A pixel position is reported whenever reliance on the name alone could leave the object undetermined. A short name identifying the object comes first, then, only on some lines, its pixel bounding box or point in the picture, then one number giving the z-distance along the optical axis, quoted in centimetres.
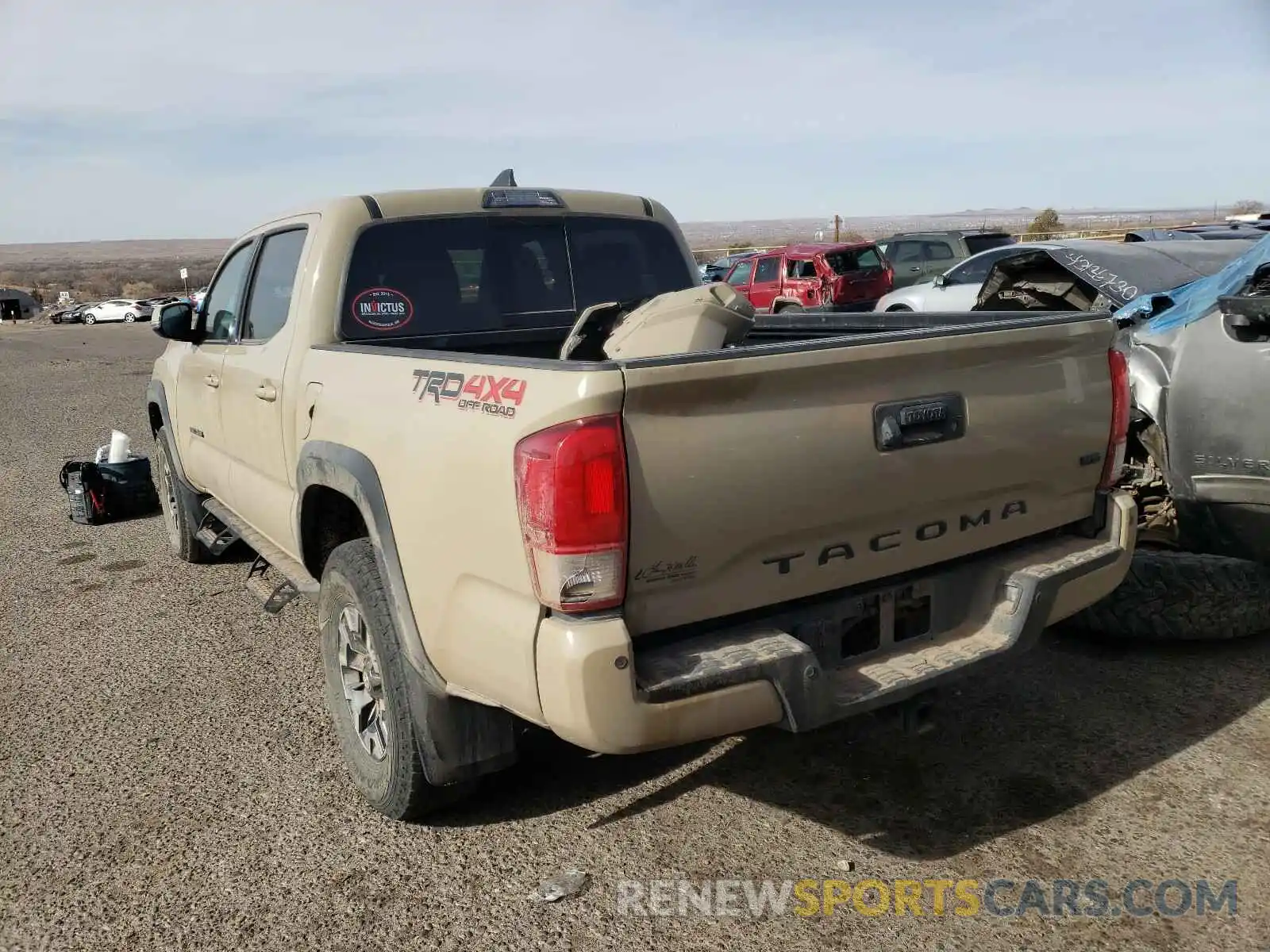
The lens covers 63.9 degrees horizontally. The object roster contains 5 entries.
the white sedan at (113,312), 4697
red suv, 1830
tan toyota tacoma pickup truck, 233
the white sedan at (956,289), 1388
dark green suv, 2017
